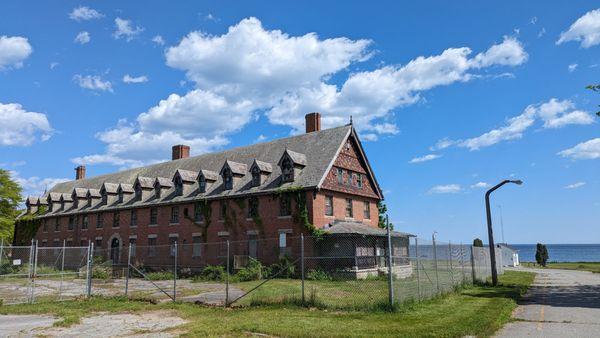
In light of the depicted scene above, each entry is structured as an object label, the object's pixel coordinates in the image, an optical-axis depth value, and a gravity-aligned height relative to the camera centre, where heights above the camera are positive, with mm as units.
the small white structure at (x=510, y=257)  58125 -2243
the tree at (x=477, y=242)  61991 -177
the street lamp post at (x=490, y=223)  25378 +1007
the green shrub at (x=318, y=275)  27312 -1882
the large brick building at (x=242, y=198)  32000 +3781
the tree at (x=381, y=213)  39934 +2627
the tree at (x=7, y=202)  46562 +4900
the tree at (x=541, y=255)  61250 -2073
